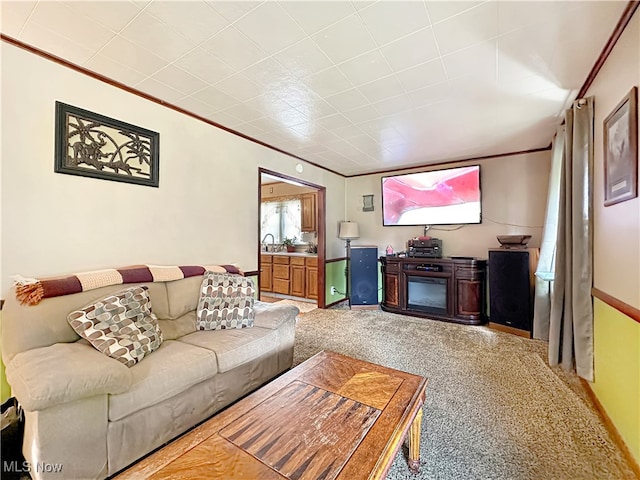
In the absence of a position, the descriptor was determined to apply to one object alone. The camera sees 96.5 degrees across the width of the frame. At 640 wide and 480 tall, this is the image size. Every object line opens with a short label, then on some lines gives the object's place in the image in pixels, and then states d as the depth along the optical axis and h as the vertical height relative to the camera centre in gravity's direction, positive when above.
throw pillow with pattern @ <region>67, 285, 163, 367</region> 1.59 -0.51
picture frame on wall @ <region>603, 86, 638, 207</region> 1.47 +0.50
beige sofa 1.23 -0.75
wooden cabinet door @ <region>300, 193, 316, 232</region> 5.59 +0.54
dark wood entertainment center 3.88 -0.70
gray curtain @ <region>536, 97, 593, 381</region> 2.11 -0.11
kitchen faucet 6.41 -0.04
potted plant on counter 6.06 -0.10
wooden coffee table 0.95 -0.76
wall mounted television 4.23 +0.66
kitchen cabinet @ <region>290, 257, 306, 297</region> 5.29 -0.70
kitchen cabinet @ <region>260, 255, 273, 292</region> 5.80 -0.70
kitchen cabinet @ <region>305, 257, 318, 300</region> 5.11 -0.67
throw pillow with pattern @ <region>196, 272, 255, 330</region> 2.26 -0.52
